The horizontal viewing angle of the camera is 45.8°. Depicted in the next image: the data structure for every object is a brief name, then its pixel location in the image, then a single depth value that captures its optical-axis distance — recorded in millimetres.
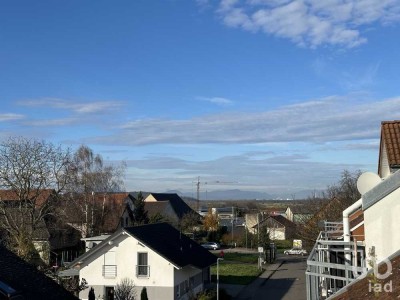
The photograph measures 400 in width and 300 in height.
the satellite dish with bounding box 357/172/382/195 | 12023
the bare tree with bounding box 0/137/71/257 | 37031
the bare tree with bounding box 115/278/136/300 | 25062
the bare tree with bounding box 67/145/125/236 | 49438
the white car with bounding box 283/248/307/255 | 61091
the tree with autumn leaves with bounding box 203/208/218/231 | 74000
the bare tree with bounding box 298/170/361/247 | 37009
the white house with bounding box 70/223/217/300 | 27516
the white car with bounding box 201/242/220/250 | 64137
